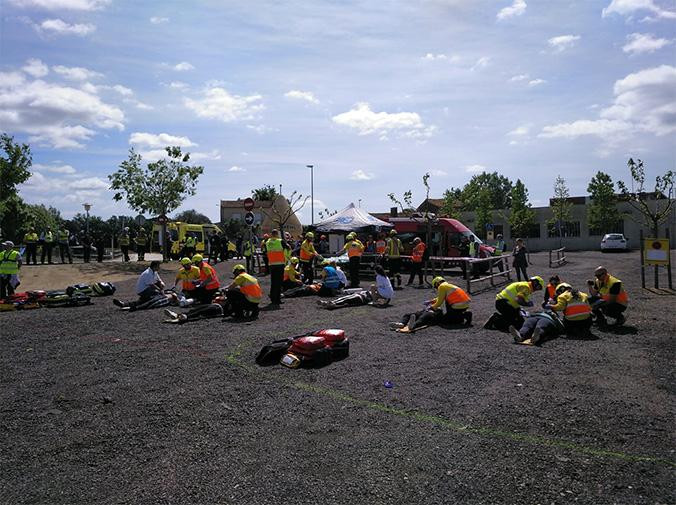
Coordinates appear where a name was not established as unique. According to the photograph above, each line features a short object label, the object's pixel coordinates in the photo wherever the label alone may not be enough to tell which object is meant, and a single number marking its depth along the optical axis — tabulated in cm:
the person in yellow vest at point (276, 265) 1294
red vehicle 2161
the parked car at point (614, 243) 3841
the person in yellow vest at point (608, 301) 964
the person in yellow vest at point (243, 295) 1085
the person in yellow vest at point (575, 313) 879
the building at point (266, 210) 6135
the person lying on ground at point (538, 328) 830
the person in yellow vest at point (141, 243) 2581
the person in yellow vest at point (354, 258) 1606
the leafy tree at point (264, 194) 6565
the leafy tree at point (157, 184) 2453
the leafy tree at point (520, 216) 5100
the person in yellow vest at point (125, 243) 2559
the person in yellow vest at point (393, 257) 1741
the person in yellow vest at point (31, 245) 2324
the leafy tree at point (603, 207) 4706
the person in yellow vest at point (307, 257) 1638
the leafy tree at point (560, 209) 4831
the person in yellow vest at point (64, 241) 2448
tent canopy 2319
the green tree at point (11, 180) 2750
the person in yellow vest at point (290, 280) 1509
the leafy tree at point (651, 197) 3381
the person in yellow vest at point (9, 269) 1373
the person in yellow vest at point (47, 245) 2380
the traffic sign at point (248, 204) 1715
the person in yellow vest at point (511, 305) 920
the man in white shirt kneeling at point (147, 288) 1260
